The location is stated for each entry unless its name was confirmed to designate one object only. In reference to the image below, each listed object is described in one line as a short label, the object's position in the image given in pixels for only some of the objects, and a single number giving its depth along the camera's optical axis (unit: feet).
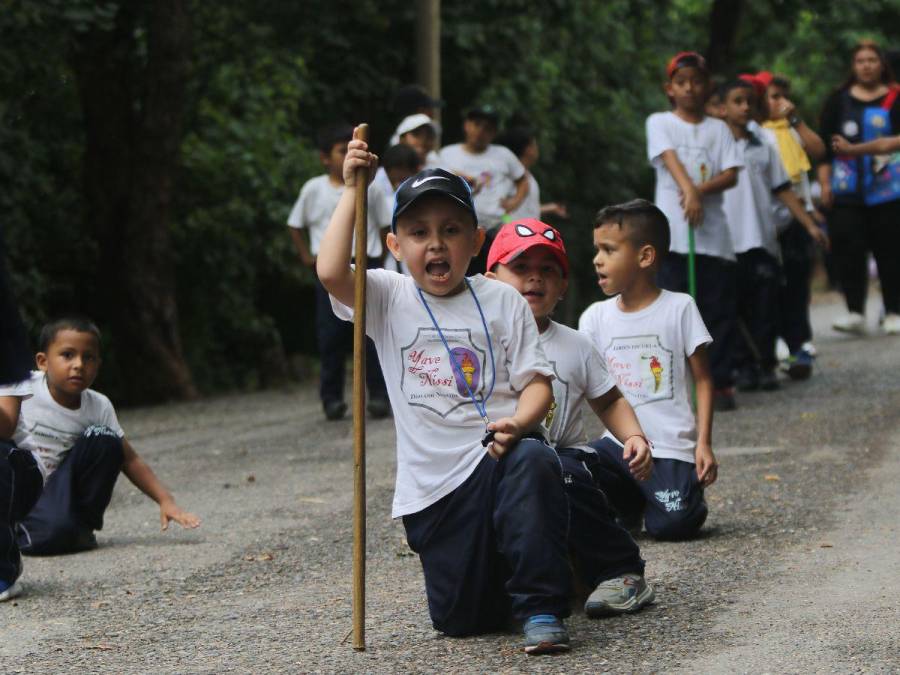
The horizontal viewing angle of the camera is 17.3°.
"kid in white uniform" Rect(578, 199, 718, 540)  36.50
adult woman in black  66.60
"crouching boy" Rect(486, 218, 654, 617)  29.06
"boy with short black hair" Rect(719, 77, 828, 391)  61.62
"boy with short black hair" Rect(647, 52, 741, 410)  58.30
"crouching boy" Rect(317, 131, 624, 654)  27.24
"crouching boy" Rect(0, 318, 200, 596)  39.27
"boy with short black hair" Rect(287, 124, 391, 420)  64.62
